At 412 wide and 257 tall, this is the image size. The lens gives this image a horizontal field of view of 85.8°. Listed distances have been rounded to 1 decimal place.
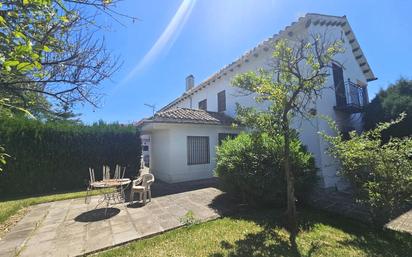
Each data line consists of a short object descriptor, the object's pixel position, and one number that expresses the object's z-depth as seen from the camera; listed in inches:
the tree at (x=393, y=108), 412.8
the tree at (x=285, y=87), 220.8
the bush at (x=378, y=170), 209.5
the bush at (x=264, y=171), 286.4
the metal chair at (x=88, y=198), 318.4
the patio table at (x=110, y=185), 285.9
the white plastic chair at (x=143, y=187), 310.1
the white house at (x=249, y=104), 445.1
